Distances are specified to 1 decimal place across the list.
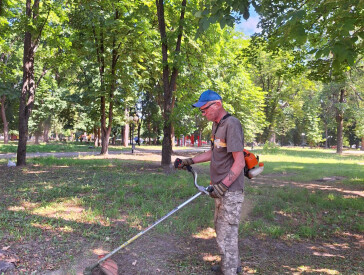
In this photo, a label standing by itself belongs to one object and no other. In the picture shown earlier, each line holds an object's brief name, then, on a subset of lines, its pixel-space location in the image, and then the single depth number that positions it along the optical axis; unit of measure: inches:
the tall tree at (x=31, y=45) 418.0
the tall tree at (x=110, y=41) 485.1
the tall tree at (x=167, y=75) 414.3
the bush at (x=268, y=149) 1031.0
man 116.6
